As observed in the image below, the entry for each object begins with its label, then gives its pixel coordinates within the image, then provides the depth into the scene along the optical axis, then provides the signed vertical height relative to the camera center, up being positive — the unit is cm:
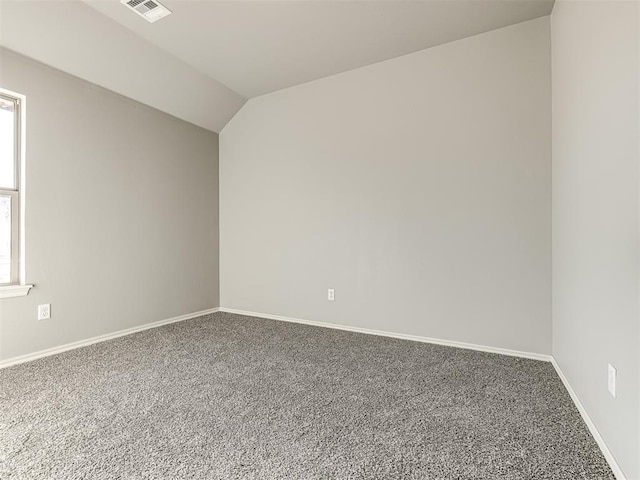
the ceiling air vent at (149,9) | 233 +170
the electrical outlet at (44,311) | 261 -55
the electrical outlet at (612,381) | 132 -57
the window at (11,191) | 247 +39
